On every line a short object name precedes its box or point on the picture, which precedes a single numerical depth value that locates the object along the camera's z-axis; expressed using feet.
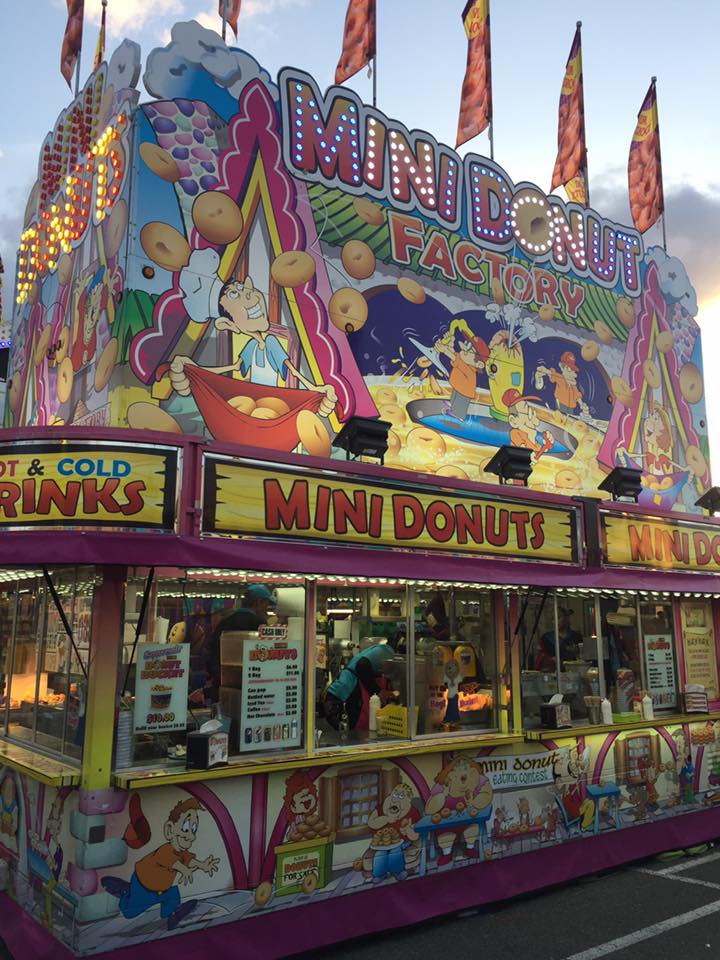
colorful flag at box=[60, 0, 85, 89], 38.19
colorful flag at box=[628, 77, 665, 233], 46.21
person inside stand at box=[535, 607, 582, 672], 29.04
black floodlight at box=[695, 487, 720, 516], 36.19
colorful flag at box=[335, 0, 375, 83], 37.37
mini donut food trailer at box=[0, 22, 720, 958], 18.83
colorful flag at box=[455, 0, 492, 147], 39.63
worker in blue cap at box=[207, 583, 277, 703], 21.53
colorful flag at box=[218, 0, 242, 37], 32.76
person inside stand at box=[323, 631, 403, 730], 24.49
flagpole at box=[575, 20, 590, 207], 43.98
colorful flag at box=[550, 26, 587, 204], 44.06
